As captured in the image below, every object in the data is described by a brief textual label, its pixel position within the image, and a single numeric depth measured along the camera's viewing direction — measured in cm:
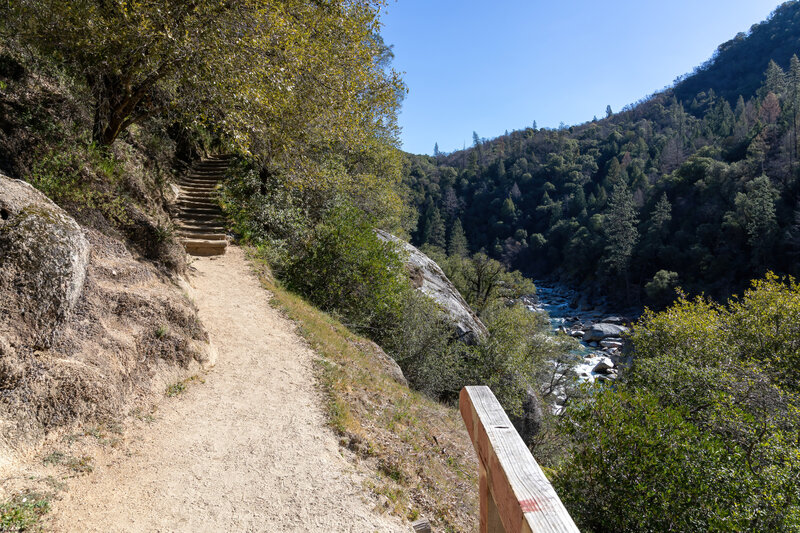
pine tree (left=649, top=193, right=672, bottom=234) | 5980
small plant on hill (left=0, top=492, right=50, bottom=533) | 274
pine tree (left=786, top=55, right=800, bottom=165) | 5621
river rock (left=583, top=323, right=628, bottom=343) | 4282
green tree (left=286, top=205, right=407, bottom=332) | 1226
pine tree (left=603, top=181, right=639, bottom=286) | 6109
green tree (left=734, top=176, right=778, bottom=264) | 4331
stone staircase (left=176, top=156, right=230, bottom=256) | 1200
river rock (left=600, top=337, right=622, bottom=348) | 3984
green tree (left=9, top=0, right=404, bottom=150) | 647
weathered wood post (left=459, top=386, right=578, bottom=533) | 107
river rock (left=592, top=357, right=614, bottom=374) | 3394
